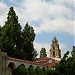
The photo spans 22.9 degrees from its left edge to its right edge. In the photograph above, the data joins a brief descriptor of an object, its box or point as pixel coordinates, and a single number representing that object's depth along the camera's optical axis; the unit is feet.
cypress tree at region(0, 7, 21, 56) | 84.23
